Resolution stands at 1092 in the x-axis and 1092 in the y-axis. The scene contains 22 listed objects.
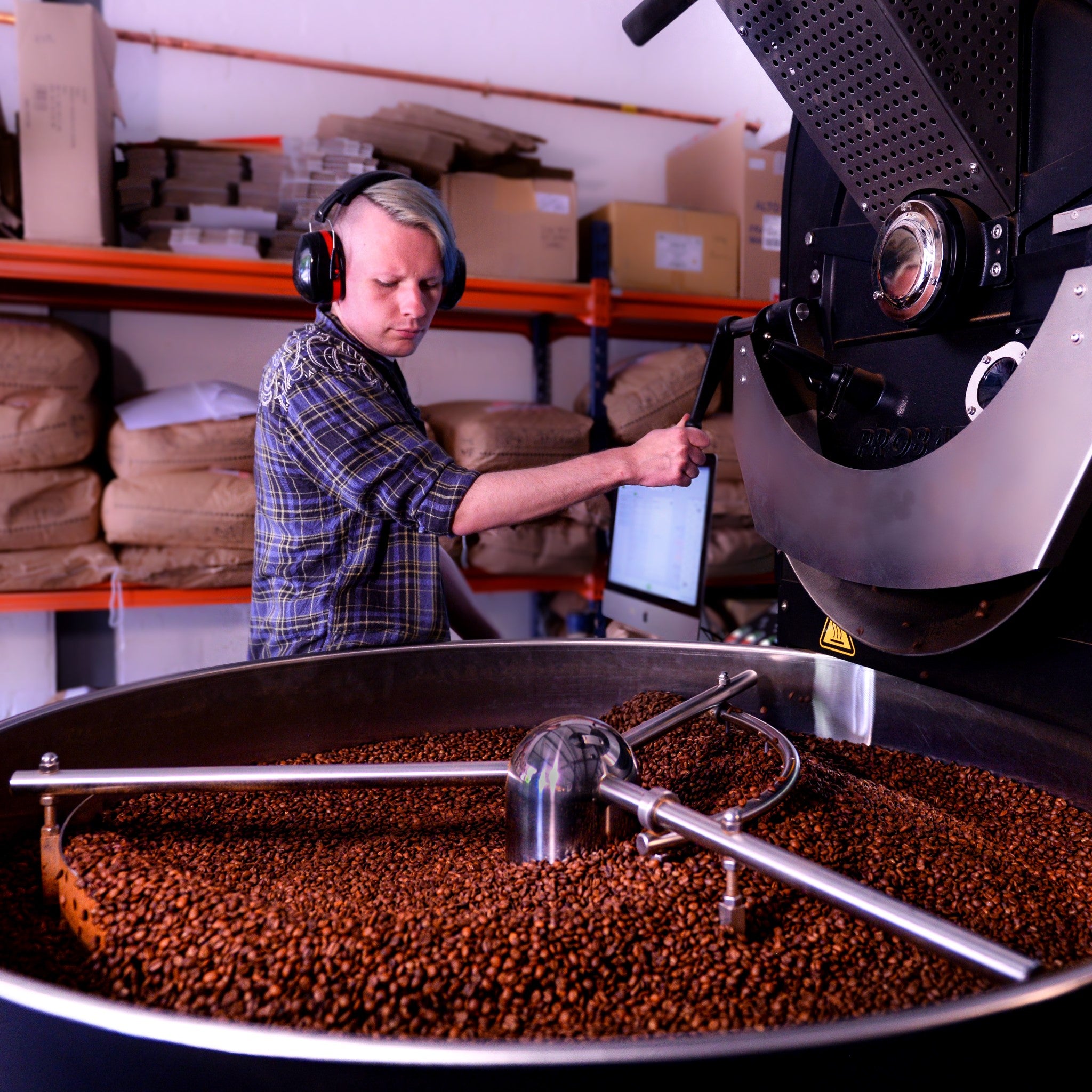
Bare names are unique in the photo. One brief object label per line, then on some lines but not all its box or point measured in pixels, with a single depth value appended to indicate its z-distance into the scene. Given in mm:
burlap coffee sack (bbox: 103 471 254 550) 2004
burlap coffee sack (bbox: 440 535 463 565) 2289
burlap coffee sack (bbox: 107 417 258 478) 2014
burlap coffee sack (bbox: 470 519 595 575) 2307
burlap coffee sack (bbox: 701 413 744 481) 2287
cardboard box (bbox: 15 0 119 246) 1861
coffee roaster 560
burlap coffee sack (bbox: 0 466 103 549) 1936
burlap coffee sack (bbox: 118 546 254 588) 2061
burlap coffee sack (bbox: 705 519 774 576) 2371
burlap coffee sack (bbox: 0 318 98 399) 1924
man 1078
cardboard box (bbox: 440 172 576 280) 2211
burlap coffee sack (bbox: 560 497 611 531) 2295
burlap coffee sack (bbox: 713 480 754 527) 2381
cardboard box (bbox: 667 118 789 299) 2393
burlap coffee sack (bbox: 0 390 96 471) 1911
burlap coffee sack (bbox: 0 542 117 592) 1991
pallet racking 1953
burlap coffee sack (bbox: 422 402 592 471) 2174
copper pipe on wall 2312
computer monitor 1563
